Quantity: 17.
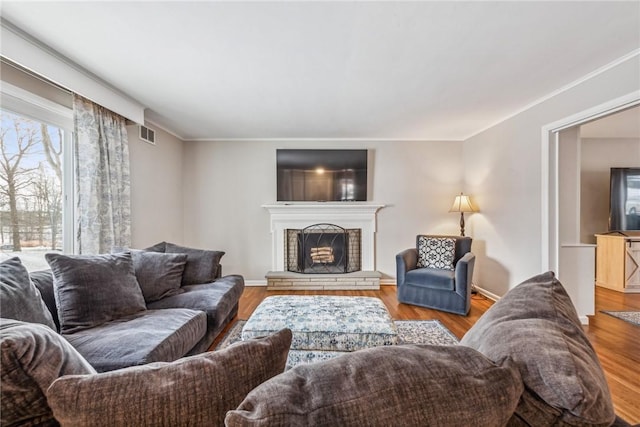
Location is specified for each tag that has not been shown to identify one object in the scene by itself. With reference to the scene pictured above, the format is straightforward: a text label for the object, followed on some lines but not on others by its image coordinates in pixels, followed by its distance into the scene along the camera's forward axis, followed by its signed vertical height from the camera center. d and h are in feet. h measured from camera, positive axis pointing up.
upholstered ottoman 6.12 -2.66
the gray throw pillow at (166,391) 1.61 -1.12
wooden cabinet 12.89 -2.52
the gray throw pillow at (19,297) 4.30 -1.41
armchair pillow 11.58 -1.79
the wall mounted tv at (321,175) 14.01 +1.83
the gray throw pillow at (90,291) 5.60 -1.73
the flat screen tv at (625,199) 13.62 +0.55
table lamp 13.17 +0.21
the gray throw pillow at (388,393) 1.43 -1.02
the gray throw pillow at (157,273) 7.45 -1.75
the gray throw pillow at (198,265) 8.95 -1.79
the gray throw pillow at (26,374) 1.77 -1.14
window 6.56 +0.89
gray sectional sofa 4.94 -2.34
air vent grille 10.84 +3.10
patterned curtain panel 8.02 +0.99
